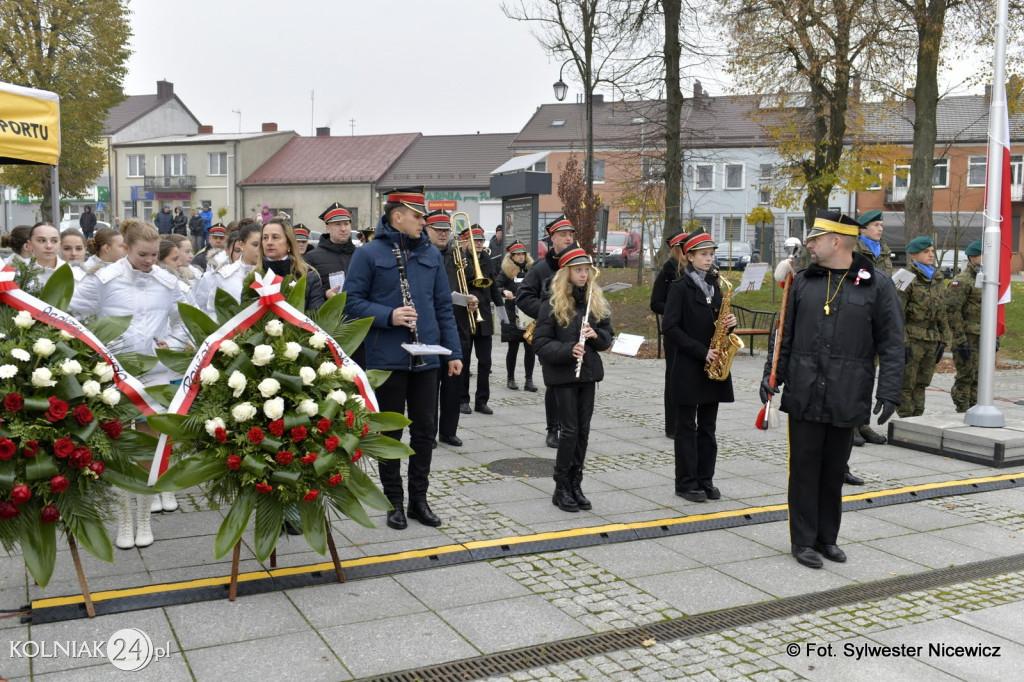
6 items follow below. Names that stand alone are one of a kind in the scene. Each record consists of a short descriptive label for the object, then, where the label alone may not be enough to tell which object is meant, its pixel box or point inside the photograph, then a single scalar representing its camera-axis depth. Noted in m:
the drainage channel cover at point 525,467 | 8.18
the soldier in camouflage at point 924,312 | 9.80
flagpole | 9.30
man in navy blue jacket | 6.37
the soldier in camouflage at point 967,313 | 10.71
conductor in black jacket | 5.92
